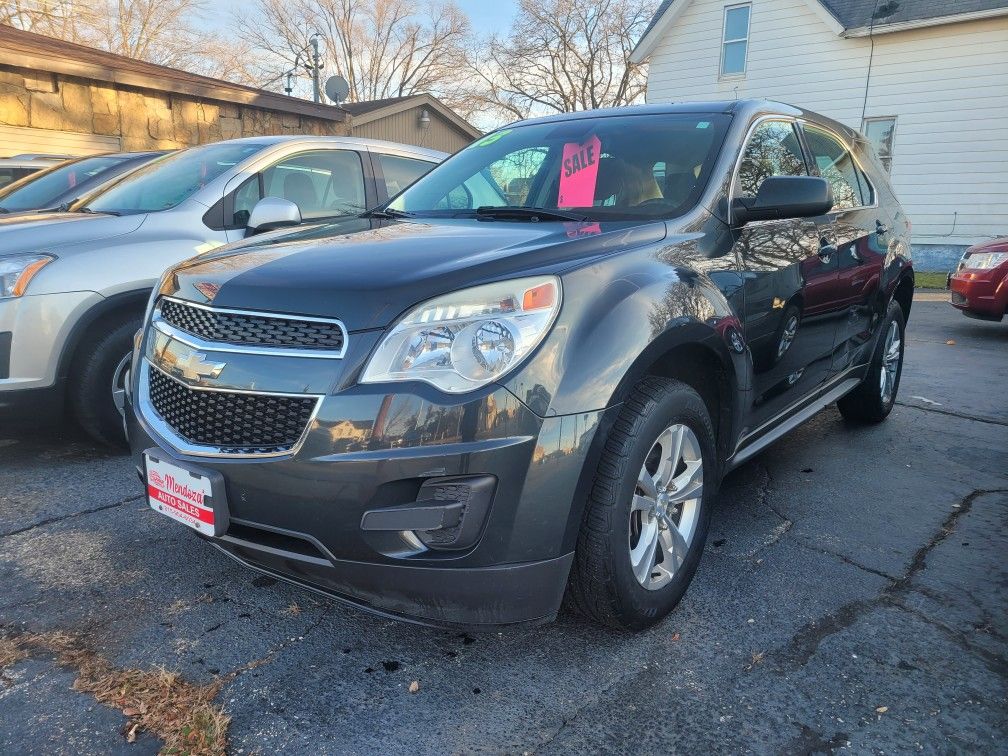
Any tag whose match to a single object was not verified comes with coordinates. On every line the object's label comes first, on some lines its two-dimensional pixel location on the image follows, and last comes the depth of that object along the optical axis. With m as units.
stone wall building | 11.34
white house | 14.86
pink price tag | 2.91
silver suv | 3.41
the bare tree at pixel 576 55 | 35.22
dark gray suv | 1.83
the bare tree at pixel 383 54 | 40.44
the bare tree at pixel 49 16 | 21.73
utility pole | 23.50
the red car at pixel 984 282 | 7.92
